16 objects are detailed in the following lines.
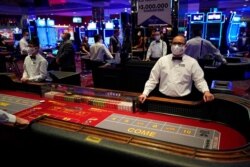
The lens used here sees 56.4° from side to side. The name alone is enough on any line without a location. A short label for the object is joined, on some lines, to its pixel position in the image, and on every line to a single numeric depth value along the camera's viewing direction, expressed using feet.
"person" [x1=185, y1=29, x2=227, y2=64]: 17.63
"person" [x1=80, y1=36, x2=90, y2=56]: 29.16
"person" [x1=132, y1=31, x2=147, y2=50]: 23.87
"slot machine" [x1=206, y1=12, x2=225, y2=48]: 28.09
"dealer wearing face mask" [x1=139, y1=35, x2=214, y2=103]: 8.45
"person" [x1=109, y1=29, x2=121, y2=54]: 26.68
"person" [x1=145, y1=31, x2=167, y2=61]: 18.97
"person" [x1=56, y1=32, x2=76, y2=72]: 18.33
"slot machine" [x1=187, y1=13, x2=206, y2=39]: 29.30
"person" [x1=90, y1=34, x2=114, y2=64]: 20.63
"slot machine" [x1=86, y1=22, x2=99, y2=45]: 38.27
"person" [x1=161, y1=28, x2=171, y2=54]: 21.35
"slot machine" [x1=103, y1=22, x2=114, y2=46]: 38.86
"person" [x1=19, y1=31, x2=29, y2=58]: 27.70
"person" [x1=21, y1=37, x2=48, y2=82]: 11.52
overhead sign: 13.35
